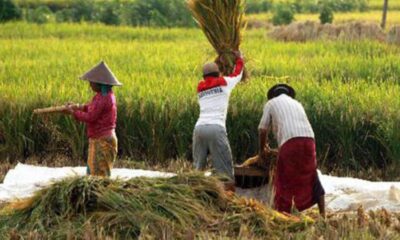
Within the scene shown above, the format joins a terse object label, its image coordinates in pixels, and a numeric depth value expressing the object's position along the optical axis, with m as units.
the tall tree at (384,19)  42.52
